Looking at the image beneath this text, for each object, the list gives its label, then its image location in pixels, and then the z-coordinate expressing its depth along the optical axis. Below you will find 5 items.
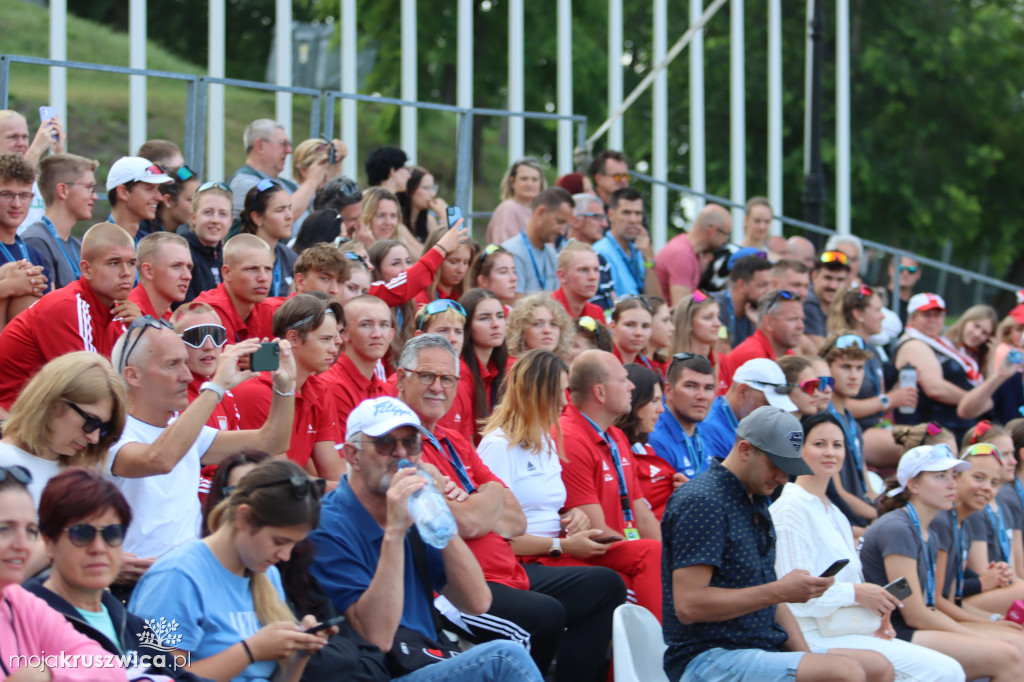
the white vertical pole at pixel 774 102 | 17.62
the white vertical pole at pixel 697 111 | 16.48
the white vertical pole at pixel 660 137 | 15.90
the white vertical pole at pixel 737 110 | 17.00
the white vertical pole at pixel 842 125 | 18.28
